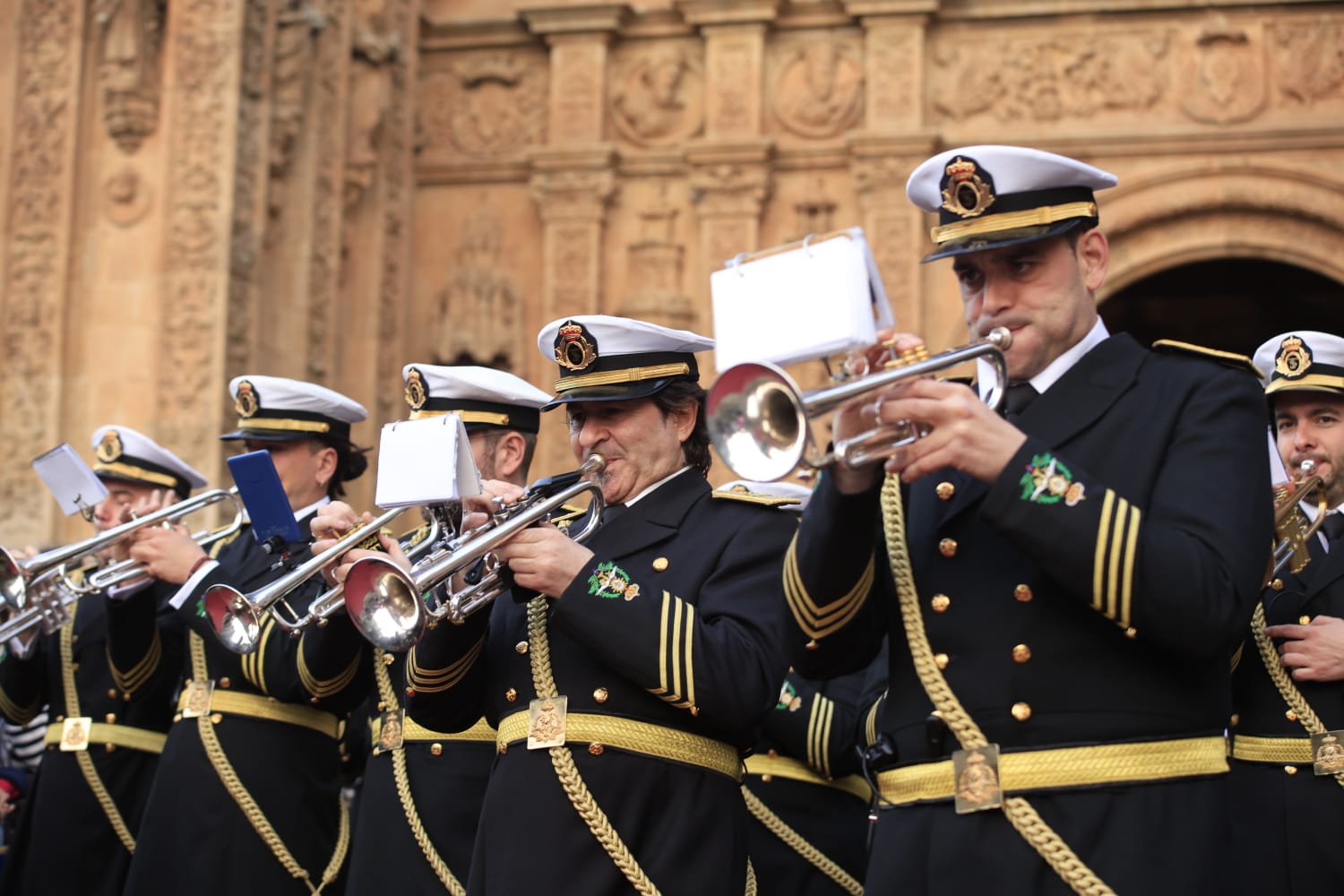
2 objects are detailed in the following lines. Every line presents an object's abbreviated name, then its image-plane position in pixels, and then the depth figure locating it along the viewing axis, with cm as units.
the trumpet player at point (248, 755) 1048
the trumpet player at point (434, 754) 935
